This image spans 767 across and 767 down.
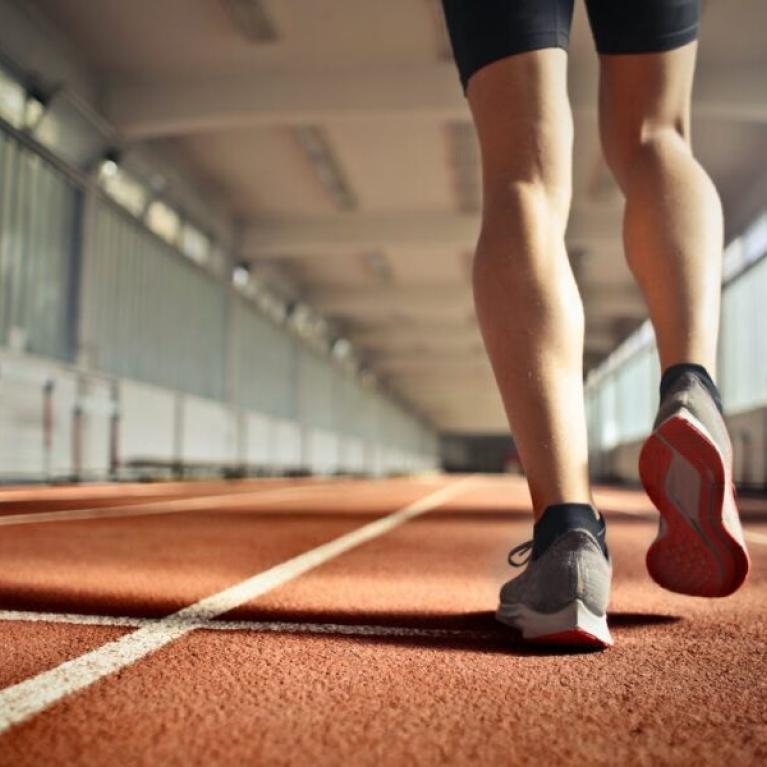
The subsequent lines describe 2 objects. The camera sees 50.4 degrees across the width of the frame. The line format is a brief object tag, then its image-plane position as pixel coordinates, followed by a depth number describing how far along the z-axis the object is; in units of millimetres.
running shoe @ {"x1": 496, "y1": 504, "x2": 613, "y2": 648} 1056
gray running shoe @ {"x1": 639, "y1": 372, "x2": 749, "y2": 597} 1130
